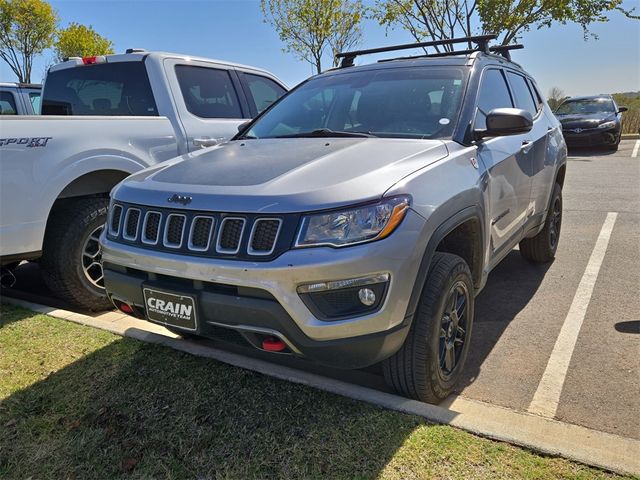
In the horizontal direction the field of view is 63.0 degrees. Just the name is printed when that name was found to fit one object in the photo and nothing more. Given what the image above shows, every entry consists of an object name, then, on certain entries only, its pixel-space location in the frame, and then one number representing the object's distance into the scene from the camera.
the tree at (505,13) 17.00
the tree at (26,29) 22.53
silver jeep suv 2.17
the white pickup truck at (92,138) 3.51
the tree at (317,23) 20.42
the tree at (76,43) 24.77
